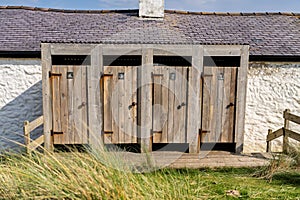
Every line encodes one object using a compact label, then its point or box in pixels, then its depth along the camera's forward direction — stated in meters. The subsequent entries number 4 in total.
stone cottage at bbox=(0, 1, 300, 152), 6.77
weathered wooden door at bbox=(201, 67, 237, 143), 5.85
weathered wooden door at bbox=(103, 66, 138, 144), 5.77
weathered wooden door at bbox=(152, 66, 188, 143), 5.78
